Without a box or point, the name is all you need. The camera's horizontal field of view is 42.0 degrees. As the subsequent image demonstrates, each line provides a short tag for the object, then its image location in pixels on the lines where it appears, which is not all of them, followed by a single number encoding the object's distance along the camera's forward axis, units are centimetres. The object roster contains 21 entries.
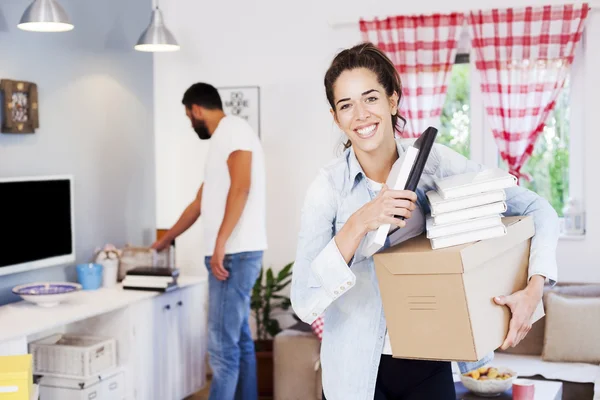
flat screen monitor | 339
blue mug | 385
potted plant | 425
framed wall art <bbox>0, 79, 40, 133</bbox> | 349
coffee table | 296
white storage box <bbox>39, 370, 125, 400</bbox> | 336
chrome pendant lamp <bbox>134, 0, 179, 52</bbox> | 409
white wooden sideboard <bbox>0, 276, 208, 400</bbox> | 331
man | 362
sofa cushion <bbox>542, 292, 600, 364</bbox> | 362
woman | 157
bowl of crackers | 294
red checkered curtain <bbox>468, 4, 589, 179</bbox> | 407
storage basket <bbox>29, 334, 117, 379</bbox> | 338
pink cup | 274
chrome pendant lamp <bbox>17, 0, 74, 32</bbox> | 324
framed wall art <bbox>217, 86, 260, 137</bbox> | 467
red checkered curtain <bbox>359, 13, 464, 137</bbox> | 429
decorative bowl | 336
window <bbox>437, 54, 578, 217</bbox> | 426
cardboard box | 142
